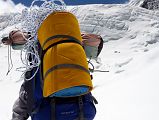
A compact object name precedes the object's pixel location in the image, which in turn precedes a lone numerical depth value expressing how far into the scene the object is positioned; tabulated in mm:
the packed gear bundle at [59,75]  1068
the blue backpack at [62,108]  1115
